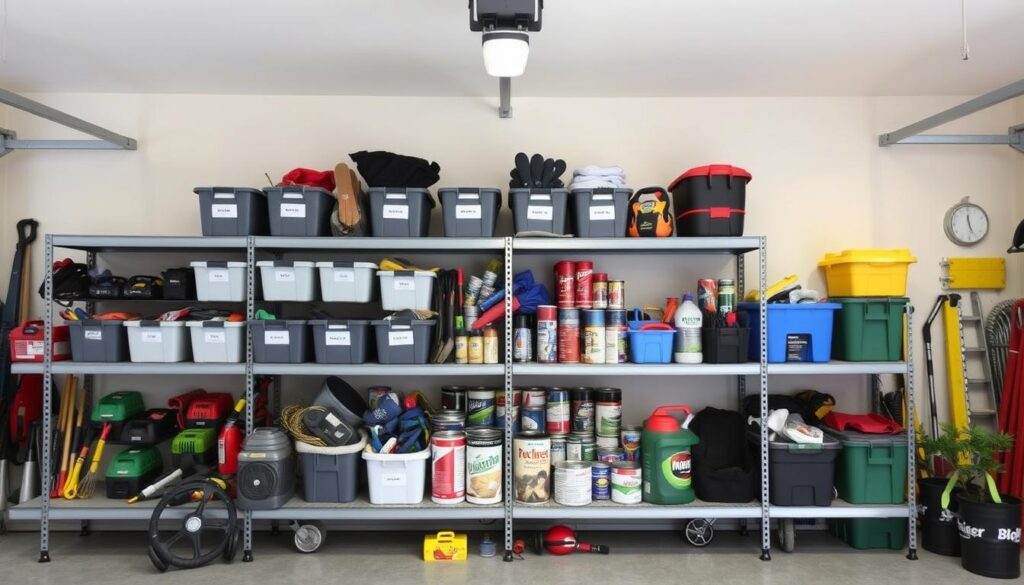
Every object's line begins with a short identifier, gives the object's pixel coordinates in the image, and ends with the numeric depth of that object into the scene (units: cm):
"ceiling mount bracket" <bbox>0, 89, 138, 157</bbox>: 363
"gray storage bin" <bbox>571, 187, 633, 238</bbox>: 359
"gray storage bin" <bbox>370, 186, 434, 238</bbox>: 359
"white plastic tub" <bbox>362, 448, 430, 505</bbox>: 347
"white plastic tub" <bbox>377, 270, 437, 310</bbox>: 356
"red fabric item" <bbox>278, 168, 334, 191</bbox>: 375
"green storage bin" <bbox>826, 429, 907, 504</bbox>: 355
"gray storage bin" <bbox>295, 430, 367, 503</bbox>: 348
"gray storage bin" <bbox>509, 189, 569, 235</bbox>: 359
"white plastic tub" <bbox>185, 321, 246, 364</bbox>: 353
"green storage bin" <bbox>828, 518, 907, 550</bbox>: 367
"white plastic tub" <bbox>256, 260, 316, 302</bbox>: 356
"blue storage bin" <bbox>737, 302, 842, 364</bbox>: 359
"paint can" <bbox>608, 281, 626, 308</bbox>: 369
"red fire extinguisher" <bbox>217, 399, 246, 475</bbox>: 362
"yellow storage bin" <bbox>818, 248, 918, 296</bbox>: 367
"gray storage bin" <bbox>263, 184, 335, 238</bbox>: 357
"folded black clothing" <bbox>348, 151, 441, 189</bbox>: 366
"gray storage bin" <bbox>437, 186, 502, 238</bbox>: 361
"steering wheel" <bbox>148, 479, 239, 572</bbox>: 329
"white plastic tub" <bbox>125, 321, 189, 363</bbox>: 353
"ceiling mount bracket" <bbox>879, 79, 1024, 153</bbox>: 339
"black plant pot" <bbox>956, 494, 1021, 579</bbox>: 322
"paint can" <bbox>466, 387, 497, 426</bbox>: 379
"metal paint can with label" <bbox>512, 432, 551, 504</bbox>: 352
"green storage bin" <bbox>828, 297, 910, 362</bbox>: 361
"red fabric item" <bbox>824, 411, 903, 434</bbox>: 362
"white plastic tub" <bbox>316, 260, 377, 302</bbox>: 358
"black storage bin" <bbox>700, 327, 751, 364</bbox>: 355
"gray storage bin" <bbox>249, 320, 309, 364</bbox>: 352
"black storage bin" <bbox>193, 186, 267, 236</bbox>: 359
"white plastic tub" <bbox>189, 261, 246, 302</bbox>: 357
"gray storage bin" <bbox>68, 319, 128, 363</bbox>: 354
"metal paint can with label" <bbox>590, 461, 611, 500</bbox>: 359
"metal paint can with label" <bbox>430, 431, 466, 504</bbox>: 349
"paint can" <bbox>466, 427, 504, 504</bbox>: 349
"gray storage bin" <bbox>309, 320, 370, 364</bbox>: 353
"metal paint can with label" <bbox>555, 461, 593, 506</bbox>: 349
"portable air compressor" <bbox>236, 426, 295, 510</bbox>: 339
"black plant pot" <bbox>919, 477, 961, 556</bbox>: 355
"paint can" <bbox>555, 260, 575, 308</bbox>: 368
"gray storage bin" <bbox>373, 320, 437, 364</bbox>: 350
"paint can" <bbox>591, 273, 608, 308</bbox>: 368
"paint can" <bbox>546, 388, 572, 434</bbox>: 376
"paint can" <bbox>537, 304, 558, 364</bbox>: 363
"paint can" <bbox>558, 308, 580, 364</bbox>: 363
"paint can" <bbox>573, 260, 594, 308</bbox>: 370
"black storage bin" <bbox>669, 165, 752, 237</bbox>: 358
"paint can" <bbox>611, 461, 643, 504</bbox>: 353
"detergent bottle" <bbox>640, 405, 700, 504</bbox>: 352
